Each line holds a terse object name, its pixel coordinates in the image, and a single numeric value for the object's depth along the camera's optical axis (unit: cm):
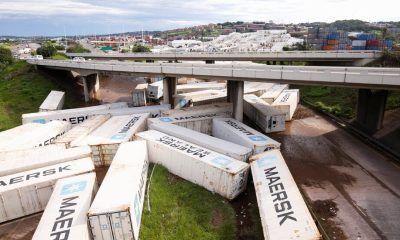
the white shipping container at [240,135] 2817
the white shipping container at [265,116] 3916
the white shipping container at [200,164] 2281
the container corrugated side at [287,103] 4354
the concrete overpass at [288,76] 2886
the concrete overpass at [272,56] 5488
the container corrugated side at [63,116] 4009
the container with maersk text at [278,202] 1605
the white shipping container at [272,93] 4952
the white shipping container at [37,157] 2417
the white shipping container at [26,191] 2131
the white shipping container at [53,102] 4862
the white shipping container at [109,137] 2928
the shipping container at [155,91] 5894
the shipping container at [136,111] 4150
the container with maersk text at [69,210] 1638
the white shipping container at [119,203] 1694
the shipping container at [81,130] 3007
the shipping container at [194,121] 3572
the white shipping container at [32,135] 3036
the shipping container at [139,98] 5647
